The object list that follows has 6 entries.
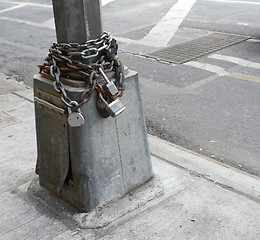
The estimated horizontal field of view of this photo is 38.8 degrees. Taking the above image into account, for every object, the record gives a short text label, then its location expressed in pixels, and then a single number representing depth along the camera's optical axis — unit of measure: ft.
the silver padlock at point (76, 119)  9.47
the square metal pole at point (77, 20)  9.49
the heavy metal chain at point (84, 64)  9.58
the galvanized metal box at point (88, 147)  10.25
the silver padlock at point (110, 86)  9.75
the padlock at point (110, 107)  9.76
